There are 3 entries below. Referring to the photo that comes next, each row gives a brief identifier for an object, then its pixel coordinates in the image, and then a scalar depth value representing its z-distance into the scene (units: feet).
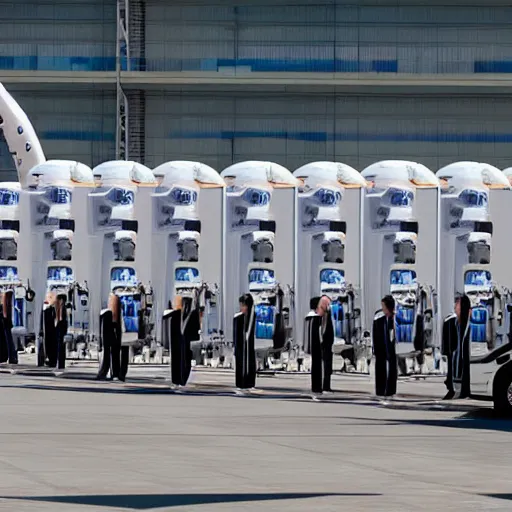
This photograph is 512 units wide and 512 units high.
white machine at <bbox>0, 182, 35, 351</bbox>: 115.96
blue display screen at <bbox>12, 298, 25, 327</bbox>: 115.75
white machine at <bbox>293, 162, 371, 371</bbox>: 102.68
